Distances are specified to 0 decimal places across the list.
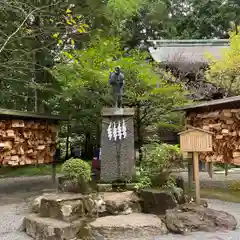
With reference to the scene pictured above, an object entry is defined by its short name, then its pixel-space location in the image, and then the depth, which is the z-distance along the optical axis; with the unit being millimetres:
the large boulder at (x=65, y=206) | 4660
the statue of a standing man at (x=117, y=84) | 6965
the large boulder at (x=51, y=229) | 4114
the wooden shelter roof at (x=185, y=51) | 14430
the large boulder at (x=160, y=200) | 5211
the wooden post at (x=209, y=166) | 8238
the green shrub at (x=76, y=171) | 5617
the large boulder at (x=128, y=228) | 4191
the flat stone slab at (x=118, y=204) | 5102
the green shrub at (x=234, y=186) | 8278
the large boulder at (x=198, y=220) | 4344
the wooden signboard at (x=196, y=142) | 5660
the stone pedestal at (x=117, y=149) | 6777
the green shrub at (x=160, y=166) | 5766
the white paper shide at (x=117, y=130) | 6793
